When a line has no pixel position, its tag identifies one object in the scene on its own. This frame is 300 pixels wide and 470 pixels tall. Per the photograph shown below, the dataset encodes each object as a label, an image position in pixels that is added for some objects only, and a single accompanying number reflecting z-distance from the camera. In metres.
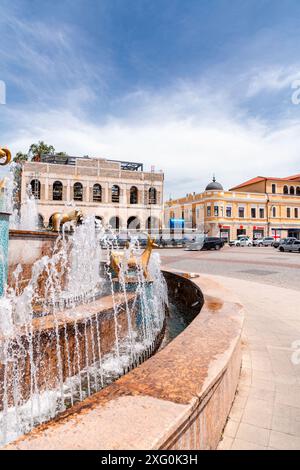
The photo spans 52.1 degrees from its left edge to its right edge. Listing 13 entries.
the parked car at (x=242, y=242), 39.13
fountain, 2.95
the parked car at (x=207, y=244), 28.97
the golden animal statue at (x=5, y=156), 5.38
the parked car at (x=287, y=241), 27.82
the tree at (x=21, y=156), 44.33
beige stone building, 34.62
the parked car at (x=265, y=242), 39.31
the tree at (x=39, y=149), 45.63
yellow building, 41.69
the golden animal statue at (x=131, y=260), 6.64
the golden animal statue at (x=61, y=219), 7.86
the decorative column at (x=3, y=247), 4.50
